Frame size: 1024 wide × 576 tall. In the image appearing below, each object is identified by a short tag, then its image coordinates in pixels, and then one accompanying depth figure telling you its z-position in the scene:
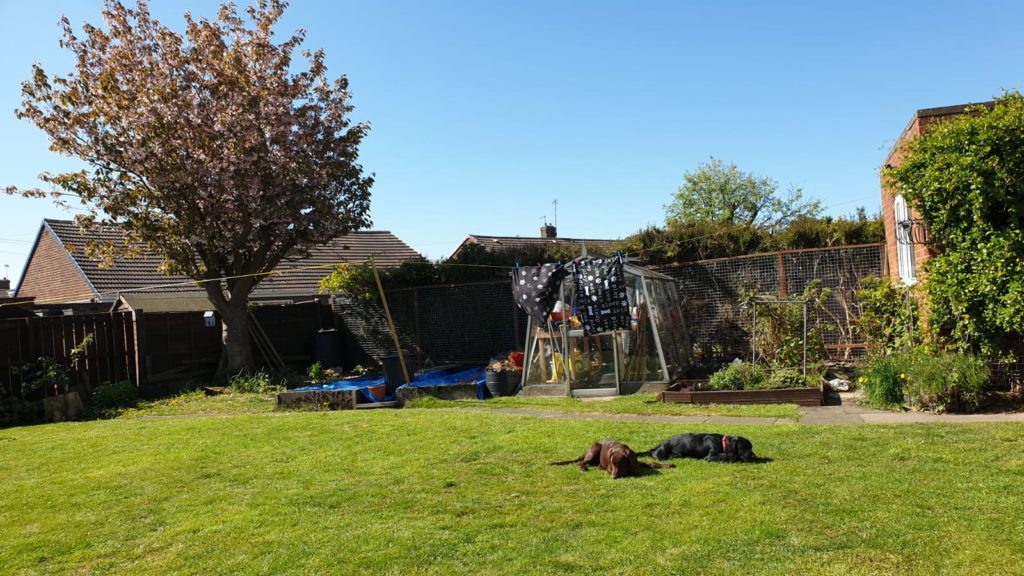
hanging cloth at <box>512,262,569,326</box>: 12.43
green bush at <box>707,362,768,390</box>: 10.91
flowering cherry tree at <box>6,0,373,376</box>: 15.42
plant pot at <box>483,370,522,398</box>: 12.98
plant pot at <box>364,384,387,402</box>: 13.58
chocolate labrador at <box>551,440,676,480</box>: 6.24
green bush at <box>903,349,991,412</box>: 8.58
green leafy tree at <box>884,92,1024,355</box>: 8.68
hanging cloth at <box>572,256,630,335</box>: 11.82
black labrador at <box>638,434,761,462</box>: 6.61
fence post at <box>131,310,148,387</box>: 16.41
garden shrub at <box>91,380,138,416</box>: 14.73
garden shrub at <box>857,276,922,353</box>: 10.20
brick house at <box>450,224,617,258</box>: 37.57
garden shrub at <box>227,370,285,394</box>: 15.88
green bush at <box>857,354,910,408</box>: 9.26
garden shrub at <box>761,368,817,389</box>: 10.66
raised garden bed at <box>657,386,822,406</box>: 9.98
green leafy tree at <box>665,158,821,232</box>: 48.53
